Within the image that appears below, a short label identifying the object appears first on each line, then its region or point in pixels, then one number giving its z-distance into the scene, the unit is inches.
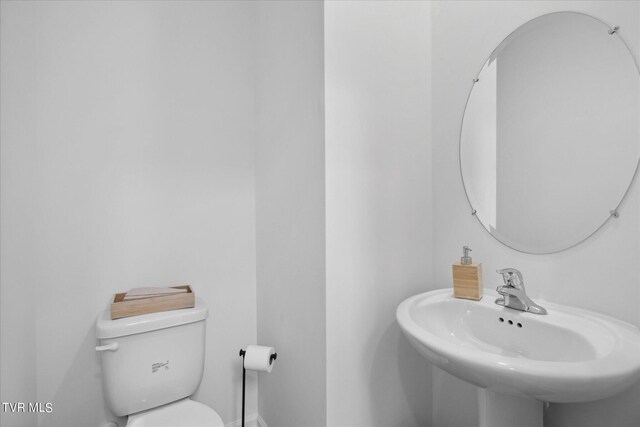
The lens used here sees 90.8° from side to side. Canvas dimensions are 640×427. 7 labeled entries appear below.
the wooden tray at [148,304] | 46.4
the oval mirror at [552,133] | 35.0
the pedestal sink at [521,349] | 24.7
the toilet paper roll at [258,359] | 51.9
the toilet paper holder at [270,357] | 53.8
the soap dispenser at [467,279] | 42.0
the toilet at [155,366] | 45.0
